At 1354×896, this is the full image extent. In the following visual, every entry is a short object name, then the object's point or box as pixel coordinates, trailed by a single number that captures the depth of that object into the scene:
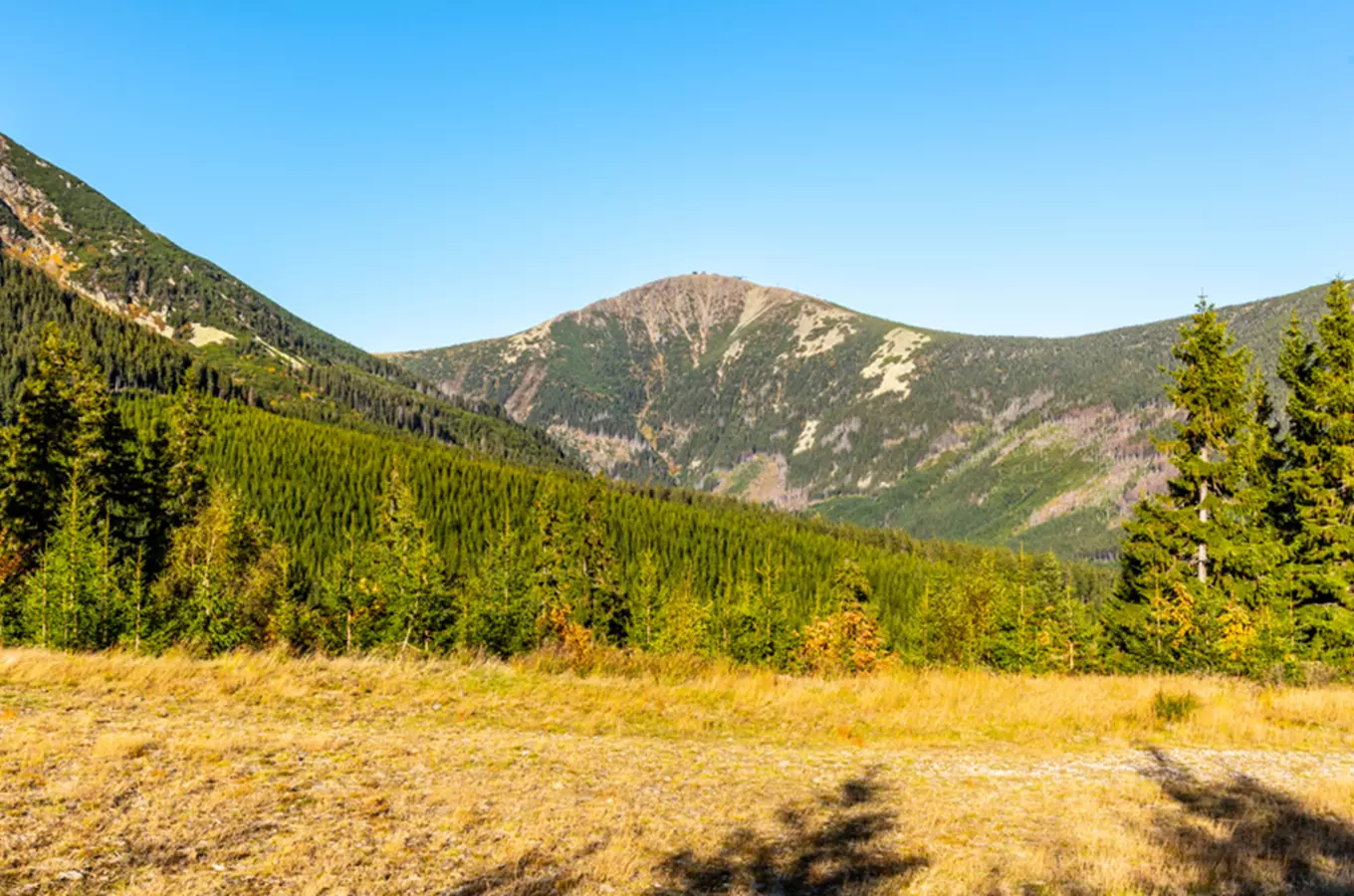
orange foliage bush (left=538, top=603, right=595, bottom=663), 20.30
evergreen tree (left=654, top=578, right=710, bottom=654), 52.56
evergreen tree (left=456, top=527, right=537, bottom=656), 27.05
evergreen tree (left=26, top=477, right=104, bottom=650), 22.70
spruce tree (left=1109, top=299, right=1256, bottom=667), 32.91
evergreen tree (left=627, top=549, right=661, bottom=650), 62.29
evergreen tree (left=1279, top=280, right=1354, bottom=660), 28.48
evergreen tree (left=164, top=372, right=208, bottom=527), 57.25
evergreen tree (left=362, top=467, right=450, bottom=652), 31.52
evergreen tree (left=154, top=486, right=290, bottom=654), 24.66
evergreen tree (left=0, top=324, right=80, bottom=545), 40.47
